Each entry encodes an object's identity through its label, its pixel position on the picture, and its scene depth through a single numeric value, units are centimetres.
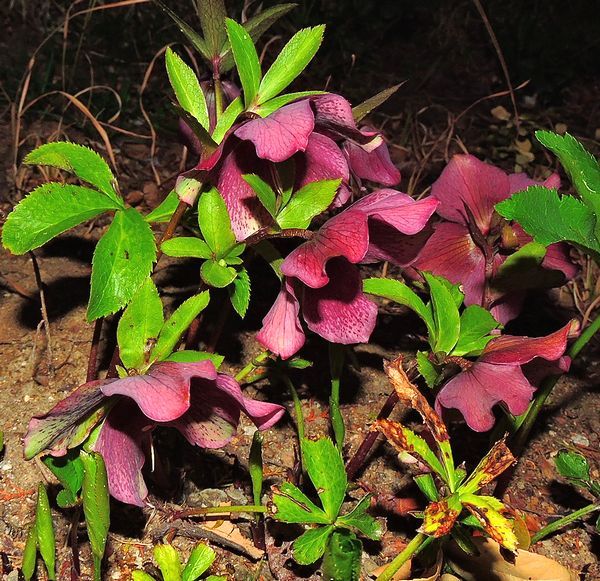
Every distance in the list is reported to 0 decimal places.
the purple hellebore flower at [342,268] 40
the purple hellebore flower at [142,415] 38
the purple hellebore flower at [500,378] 41
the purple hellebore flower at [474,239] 46
